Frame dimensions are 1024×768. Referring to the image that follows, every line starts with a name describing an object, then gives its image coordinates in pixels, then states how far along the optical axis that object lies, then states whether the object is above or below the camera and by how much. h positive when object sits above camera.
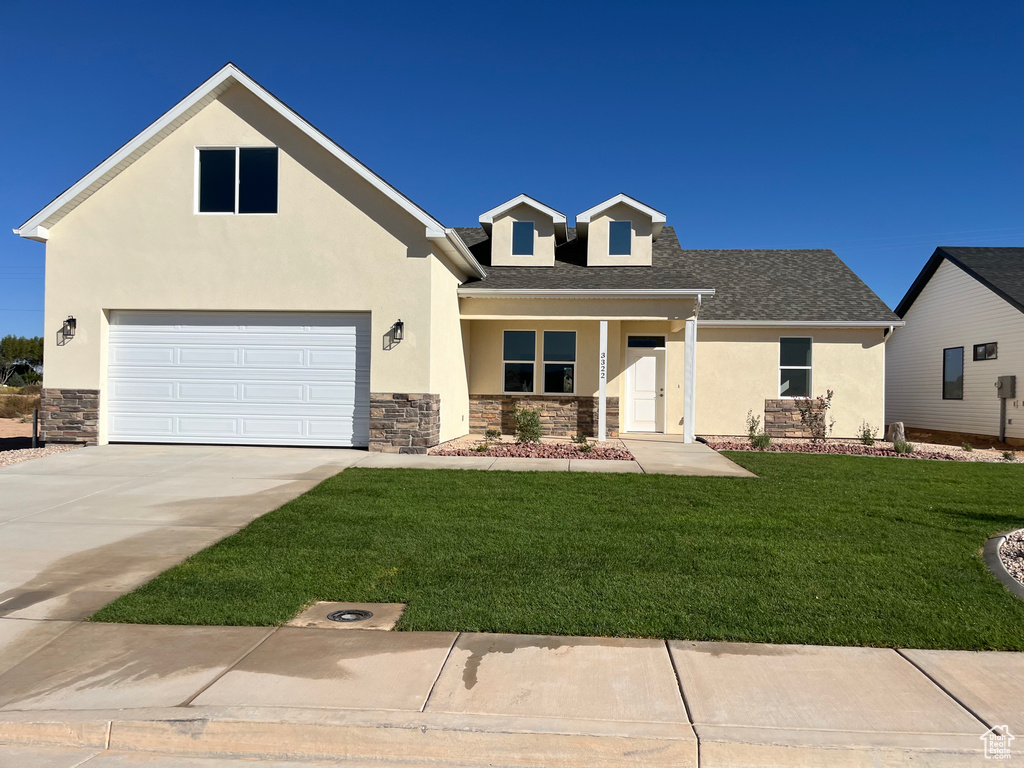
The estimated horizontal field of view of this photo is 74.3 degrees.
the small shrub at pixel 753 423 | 16.62 -0.63
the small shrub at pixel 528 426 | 13.95 -0.68
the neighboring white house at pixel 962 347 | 17.27 +1.57
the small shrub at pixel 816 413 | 16.92 -0.35
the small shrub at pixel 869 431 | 16.22 -0.77
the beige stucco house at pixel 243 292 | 12.53 +1.84
